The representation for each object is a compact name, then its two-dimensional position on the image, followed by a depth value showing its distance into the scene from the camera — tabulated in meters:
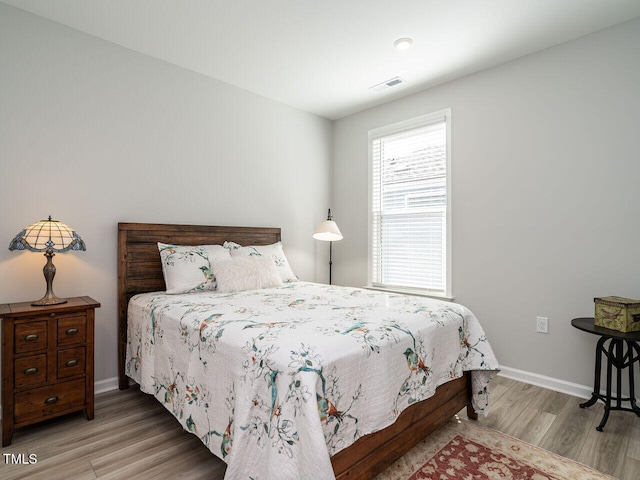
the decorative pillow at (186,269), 2.67
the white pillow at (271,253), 3.15
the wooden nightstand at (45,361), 1.96
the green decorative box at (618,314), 2.13
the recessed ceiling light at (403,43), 2.67
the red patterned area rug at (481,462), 1.71
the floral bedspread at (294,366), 1.27
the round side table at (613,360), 2.13
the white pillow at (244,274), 2.74
